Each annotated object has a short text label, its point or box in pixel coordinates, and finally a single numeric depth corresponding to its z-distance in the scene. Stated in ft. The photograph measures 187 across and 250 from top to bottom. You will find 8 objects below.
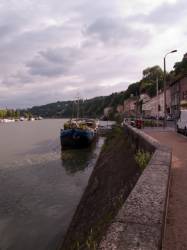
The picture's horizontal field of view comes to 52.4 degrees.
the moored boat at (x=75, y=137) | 80.14
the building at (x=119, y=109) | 343.72
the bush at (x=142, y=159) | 22.67
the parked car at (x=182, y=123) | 49.38
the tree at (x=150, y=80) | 235.53
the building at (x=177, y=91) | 124.59
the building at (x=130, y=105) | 263.94
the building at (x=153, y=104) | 165.54
